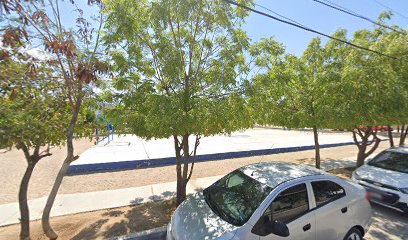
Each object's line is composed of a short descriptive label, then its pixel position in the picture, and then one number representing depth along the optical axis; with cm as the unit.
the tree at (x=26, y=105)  300
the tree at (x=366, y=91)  712
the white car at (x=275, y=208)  321
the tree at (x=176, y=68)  469
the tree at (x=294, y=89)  541
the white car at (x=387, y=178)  536
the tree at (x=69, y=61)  347
